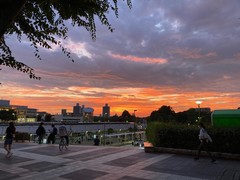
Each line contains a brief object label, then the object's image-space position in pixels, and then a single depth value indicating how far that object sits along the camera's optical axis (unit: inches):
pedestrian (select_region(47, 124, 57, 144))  628.2
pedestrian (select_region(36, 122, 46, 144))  604.8
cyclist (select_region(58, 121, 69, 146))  479.3
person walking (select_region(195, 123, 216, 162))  340.7
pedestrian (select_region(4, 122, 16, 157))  400.0
